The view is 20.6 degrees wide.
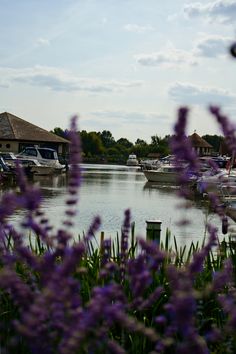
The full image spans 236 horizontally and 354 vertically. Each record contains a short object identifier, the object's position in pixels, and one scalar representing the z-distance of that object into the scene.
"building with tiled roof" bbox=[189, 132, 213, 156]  134.88
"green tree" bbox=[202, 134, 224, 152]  150.95
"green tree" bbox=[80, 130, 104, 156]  139.50
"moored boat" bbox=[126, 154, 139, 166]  122.75
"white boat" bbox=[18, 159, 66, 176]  55.78
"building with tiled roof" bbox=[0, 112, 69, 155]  80.31
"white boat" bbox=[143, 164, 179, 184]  54.68
